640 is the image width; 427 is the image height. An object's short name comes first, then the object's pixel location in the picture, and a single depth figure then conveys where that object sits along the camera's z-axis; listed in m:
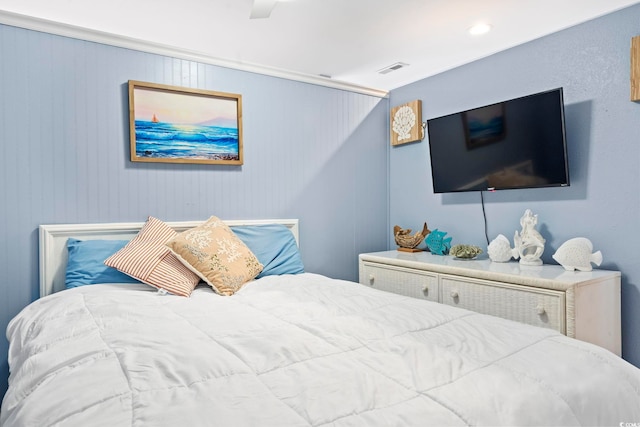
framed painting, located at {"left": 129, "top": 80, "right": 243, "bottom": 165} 2.60
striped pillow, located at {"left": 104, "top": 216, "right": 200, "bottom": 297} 2.13
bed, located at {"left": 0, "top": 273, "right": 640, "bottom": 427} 0.87
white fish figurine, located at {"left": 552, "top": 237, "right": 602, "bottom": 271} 2.18
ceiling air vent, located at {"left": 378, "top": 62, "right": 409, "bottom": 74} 3.23
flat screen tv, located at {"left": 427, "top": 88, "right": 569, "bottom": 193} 2.39
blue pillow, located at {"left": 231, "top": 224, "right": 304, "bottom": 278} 2.70
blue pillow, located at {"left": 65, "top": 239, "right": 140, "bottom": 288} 2.23
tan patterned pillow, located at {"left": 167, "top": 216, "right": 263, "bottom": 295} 2.20
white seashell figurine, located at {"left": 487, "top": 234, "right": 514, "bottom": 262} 2.60
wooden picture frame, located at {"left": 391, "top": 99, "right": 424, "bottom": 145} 3.41
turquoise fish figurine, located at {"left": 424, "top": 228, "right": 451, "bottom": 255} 3.04
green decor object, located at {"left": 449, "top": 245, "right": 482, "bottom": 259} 2.75
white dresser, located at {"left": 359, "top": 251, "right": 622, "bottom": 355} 1.99
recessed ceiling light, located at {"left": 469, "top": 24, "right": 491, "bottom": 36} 2.55
